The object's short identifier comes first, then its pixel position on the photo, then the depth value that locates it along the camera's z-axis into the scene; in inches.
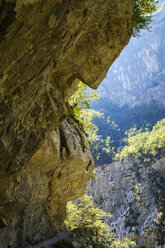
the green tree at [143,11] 363.6
